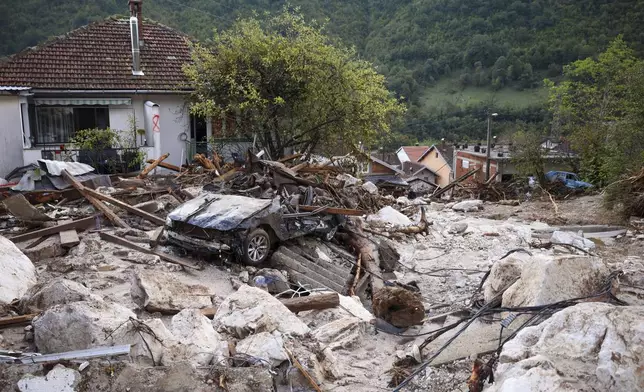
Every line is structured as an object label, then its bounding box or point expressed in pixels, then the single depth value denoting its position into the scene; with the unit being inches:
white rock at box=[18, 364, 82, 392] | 169.5
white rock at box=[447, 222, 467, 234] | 649.0
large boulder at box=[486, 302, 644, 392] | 156.5
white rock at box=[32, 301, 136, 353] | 195.2
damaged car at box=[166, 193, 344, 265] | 371.6
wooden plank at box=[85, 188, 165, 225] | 470.0
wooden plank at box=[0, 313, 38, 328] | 220.4
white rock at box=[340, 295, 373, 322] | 319.0
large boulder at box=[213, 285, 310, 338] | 245.0
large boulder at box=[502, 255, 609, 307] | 244.4
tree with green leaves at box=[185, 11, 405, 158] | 698.2
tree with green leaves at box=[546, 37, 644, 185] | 821.9
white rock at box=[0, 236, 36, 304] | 262.1
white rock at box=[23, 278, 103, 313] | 230.4
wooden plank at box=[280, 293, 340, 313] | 304.8
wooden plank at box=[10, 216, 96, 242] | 402.3
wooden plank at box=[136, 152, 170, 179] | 642.2
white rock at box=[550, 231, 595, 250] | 529.3
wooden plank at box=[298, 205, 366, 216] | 444.1
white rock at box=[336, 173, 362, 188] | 643.2
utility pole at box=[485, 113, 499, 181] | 1307.8
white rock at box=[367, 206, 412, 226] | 628.4
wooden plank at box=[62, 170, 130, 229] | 463.2
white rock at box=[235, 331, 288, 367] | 216.7
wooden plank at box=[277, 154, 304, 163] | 574.0
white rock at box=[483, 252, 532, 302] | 289.9
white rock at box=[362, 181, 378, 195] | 734.7
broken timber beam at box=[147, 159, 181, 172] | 677.9
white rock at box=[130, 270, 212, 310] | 275.9
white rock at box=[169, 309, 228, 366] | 207.3
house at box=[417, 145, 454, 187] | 1961.1
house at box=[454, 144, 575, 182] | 1194.0
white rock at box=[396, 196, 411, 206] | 833.0
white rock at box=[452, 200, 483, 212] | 842.2
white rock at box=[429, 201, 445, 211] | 863.9
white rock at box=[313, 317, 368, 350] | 277.9
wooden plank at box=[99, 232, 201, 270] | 375.2
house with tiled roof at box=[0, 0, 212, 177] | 724.0
